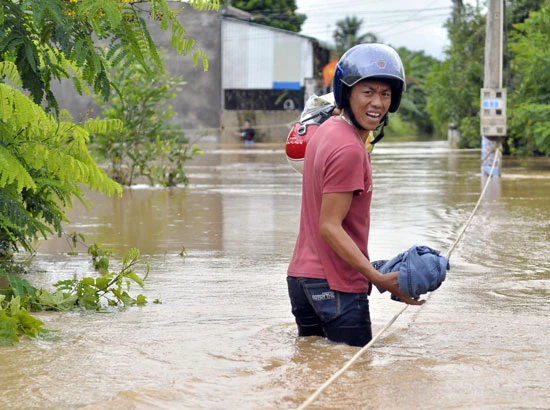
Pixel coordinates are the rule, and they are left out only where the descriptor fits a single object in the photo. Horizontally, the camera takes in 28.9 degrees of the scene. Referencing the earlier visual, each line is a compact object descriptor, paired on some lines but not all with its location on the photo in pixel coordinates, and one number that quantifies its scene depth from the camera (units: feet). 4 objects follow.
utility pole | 69.05
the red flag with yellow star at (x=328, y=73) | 175.71
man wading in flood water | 17.13
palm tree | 226.99
